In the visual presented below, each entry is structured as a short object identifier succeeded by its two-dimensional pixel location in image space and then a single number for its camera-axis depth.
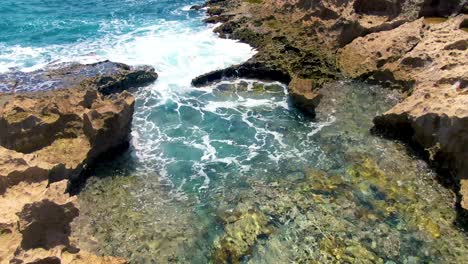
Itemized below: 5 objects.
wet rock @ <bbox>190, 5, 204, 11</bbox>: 46.34
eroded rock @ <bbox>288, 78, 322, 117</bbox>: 25.28
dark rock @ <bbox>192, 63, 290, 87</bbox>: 29.91
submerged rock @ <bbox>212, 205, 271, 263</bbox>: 16.36
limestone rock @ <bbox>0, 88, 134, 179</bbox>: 19.53
